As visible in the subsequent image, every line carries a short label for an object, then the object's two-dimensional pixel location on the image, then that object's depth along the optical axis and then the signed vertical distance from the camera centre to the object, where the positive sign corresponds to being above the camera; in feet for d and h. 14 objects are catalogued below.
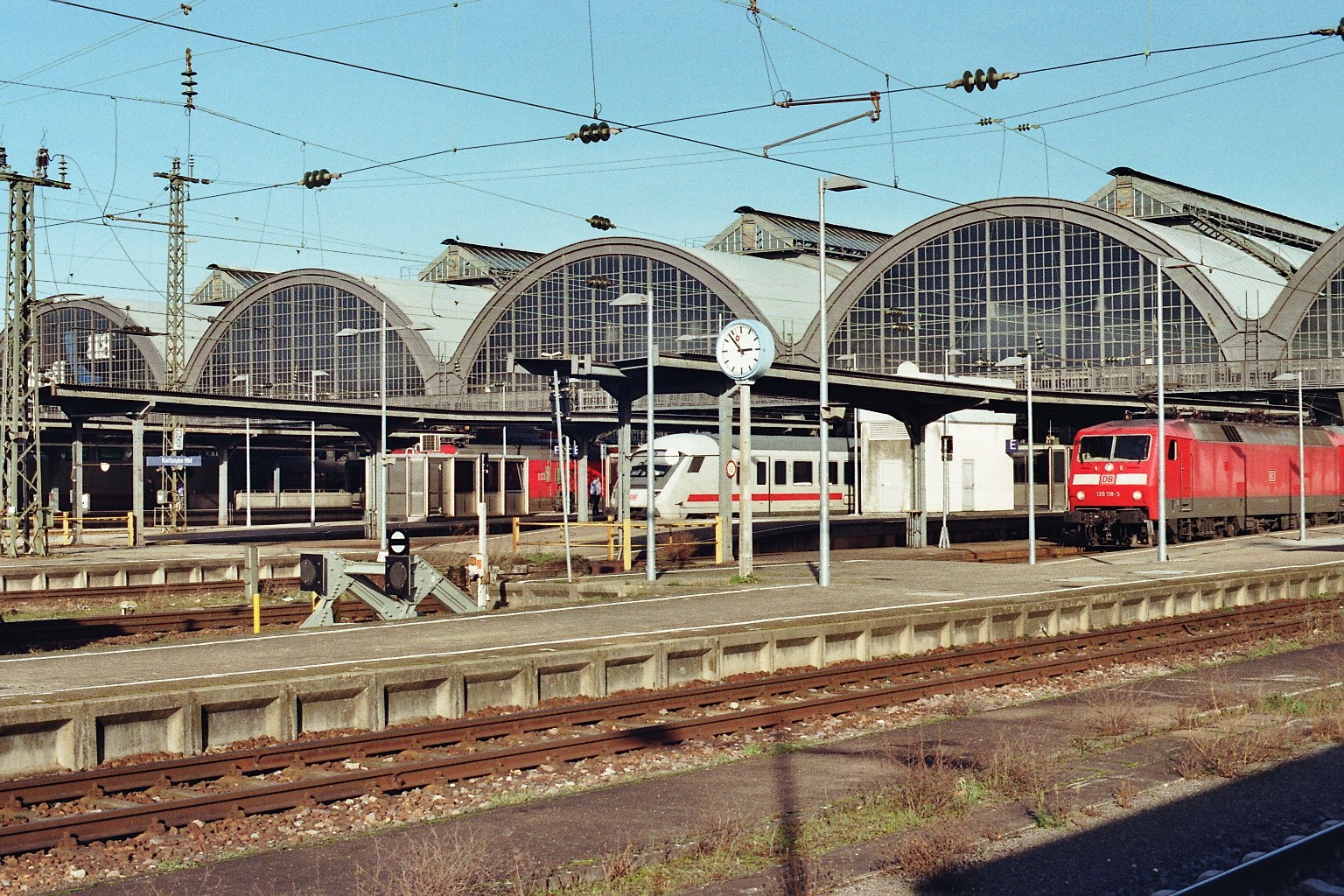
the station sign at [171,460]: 207.92 +3.64
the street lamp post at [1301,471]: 148.97 +0.03
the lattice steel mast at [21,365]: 129.59 +11.29
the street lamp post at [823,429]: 90.33 +3.12
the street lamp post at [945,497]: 143.72 -2.24
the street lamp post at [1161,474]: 119.96 -0.17
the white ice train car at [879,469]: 204.54 +1.04
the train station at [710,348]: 207.41 +27.64
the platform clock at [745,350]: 98.02 +8.88
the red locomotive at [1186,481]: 142.20 -0.90
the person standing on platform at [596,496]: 235.67 -2.82
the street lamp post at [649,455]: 95.04 +1.57
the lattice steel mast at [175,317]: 222.89 +28.93
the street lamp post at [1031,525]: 118.62 -4.37
